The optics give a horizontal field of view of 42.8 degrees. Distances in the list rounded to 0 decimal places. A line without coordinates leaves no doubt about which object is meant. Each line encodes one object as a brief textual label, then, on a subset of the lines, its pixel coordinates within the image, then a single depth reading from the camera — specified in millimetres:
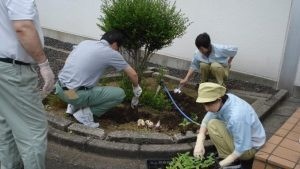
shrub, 5016
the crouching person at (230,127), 3836
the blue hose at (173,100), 5012
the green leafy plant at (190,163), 3879
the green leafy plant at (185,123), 4917
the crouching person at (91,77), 4707
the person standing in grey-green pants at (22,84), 3170
